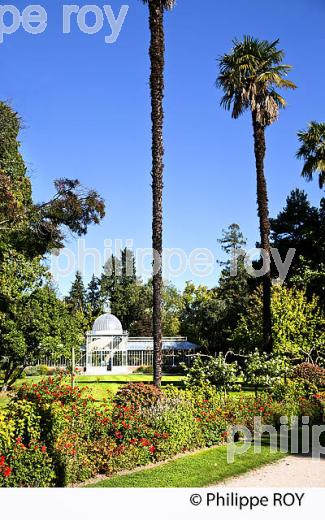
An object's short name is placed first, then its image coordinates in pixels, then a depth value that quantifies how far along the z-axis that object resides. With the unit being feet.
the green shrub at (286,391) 46.52
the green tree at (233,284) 134.41
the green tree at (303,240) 89.76
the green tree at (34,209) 68.80
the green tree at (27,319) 71.36
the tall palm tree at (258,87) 59.00
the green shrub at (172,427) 31.81
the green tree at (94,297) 213.95
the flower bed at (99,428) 25.72
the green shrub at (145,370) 129.15
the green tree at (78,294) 216.49
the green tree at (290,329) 69.15
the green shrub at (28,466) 25.08
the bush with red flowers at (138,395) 34.53
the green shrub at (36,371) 123.95
